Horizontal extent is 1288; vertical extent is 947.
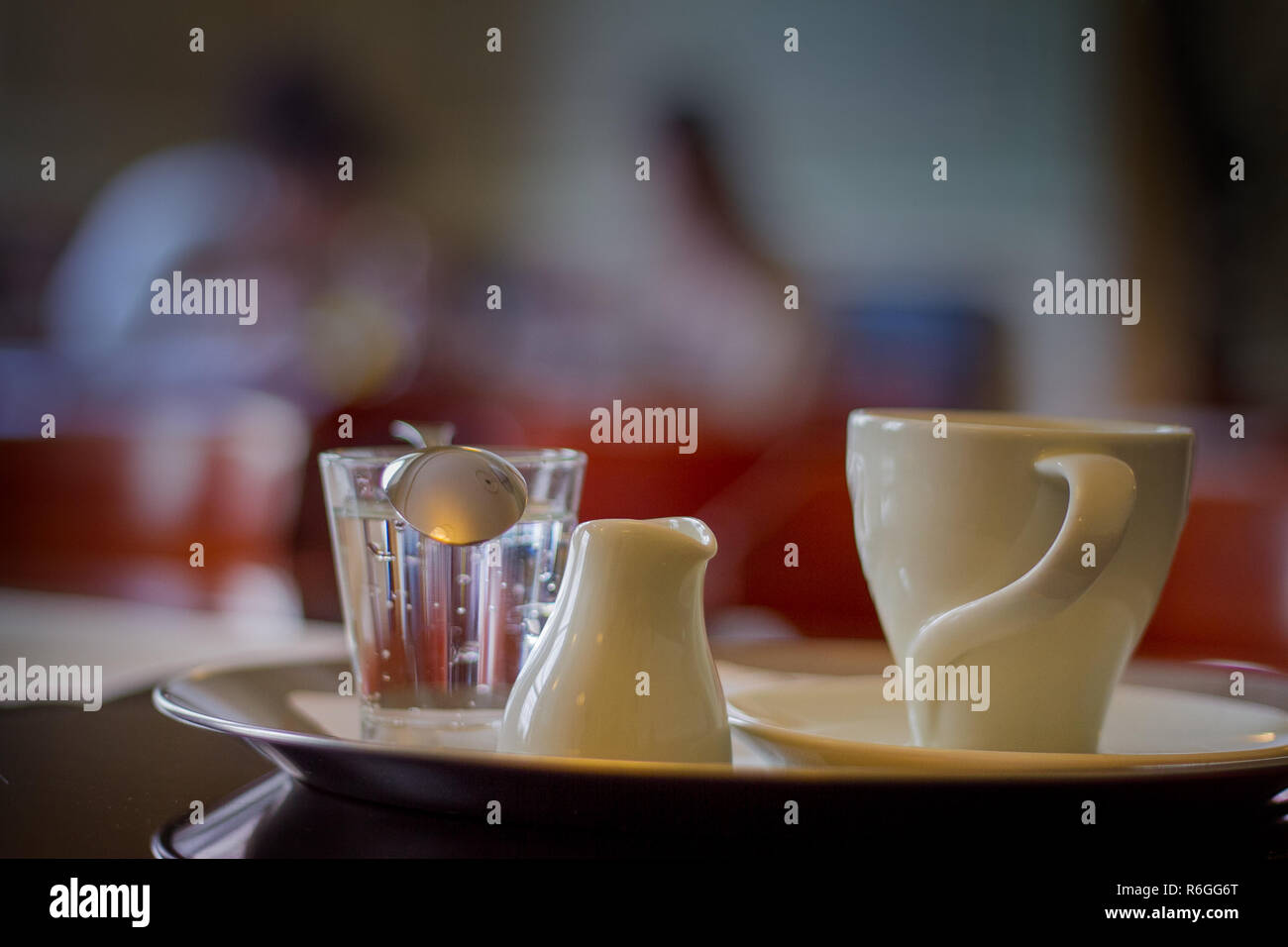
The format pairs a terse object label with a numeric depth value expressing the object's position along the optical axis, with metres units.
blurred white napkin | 0.55
